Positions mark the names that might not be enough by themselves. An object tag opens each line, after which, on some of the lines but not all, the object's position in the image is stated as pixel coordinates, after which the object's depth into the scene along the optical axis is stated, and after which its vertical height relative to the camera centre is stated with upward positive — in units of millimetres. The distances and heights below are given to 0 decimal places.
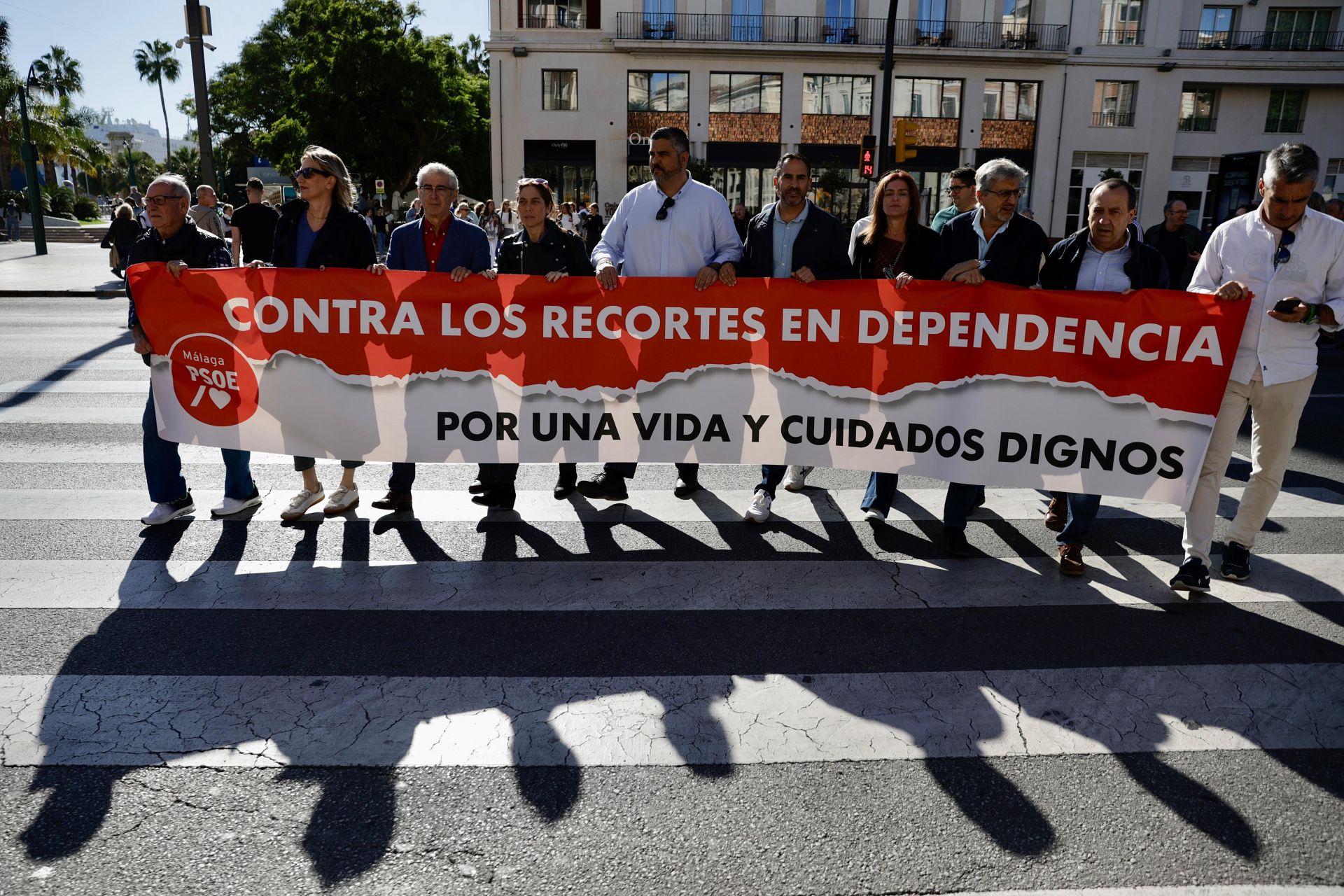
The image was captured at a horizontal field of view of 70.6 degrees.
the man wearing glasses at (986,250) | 5023 -146
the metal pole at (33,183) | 26797 +638
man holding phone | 4316 -415
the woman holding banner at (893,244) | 5629 -131
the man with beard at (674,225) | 5609 -46
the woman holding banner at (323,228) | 5398 -96
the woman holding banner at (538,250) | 5734 -205
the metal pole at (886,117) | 19891 +2212
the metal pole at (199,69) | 16938 +2435
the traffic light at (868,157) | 20734 +1360
